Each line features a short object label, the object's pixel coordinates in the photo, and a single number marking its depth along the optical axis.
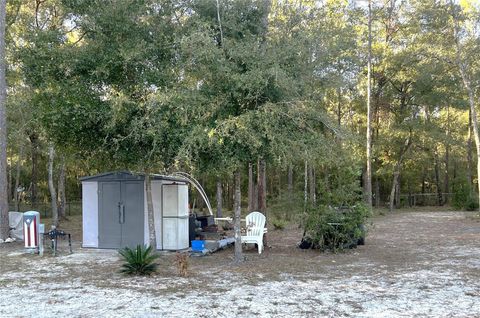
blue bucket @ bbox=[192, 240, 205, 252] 10.40
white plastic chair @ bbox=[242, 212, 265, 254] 10.52
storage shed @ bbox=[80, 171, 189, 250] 11.12
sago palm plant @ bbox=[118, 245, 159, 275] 7.94
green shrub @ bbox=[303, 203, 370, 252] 10.31
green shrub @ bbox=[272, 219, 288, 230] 16.20
